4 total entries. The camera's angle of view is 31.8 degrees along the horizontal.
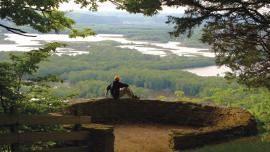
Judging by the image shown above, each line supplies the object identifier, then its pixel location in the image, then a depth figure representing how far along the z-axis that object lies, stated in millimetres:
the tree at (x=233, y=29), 10250
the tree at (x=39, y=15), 9297
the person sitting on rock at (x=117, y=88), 17125
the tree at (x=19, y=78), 9617
